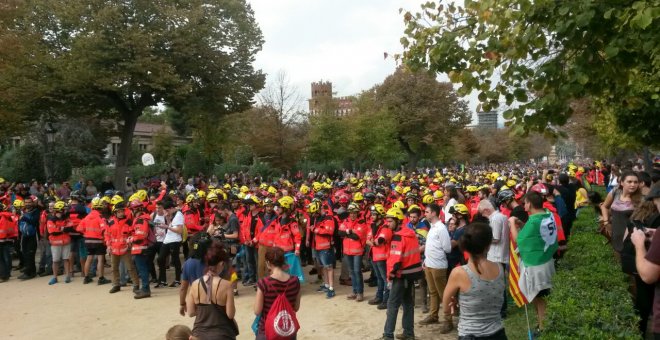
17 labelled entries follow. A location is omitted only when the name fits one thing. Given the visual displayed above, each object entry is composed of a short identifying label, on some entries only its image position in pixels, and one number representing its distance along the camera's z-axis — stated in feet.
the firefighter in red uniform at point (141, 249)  34.83
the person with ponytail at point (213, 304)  16.19
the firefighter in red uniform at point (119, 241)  35.63
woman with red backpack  16.20
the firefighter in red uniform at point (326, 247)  33.94
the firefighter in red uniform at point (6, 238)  40.68
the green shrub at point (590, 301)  14.35
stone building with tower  130.02
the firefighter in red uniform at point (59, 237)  39.93
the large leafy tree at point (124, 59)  73.46
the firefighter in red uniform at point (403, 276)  23.80
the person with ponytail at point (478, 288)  13.62
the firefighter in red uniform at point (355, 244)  32.01
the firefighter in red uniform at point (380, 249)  27.76
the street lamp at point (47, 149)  75.82
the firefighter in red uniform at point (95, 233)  37.88
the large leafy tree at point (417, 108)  162.71
